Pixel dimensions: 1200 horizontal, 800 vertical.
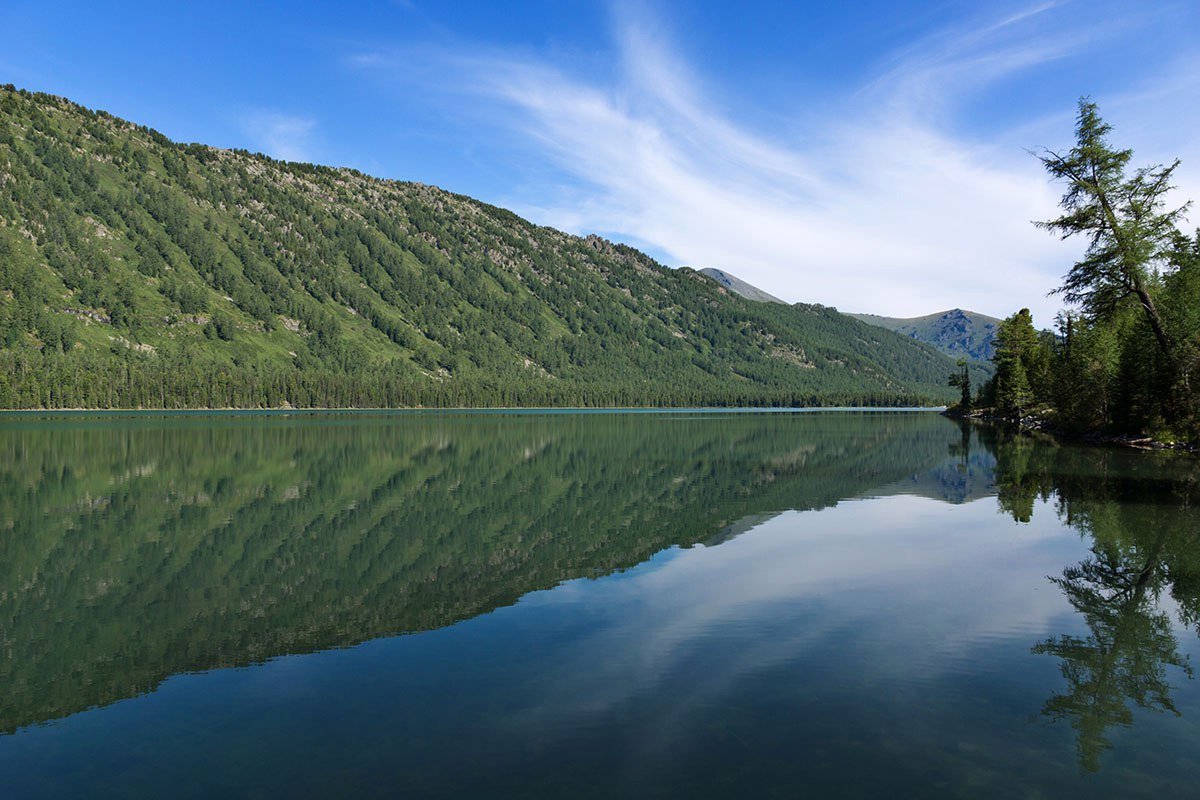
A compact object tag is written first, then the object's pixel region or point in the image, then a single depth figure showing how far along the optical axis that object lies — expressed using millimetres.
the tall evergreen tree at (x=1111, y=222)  37812
